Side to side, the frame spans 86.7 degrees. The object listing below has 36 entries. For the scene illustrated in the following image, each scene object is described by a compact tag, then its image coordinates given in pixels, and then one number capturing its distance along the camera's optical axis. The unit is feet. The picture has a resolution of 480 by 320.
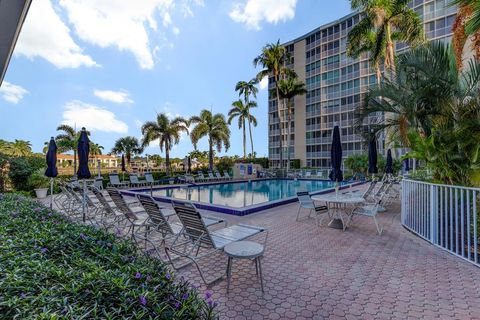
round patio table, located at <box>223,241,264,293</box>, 10.29
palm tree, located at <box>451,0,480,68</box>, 12.92
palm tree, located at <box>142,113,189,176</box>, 71.72
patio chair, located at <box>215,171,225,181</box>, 68.90
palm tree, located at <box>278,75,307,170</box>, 90.63
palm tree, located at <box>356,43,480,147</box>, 18.98
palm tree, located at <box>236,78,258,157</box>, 105.19
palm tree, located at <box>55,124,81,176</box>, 76.84
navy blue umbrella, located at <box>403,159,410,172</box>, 56.46
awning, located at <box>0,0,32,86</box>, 8.43
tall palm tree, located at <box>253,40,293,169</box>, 86.22
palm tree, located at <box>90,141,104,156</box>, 95.08
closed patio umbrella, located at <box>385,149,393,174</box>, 39.19
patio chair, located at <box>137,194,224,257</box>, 13.70
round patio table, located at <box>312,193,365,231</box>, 19.88
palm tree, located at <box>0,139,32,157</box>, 76.13
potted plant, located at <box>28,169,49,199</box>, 39.45
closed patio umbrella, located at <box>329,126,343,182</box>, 22.52
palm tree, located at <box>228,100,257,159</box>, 107.65
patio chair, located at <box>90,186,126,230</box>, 18.99
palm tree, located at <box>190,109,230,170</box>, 81.30
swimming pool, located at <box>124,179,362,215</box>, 28.73
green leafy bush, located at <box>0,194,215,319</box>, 5.40
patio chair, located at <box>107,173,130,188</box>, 51.70
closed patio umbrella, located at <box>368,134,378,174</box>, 31.09
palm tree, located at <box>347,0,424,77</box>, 46.88
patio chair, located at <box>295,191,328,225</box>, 21.86
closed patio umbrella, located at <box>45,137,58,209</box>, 28.39
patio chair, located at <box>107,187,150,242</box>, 17.11
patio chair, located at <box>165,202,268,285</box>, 11.49
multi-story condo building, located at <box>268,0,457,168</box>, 108.17
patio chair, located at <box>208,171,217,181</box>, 66.92
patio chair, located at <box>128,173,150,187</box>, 54.95
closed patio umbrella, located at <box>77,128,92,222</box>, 21.97
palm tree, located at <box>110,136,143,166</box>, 84.94
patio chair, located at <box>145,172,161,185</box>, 53.15
